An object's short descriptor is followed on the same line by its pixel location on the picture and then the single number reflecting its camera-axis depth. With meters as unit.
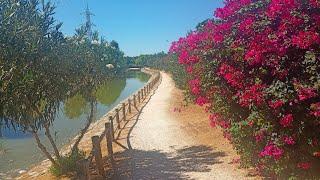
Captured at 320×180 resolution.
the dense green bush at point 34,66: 5.76
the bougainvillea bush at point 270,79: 4.37
